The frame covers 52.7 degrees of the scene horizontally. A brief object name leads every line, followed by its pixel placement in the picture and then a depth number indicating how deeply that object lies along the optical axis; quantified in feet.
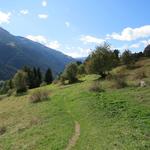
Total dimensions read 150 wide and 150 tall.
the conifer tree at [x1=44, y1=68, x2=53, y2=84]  223.39
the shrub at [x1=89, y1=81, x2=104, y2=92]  98.96
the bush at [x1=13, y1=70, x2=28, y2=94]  167.96
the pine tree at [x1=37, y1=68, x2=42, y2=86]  216.48
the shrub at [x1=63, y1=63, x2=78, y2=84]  160.23
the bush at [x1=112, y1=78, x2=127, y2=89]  100.00
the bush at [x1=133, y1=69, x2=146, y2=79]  119.63
